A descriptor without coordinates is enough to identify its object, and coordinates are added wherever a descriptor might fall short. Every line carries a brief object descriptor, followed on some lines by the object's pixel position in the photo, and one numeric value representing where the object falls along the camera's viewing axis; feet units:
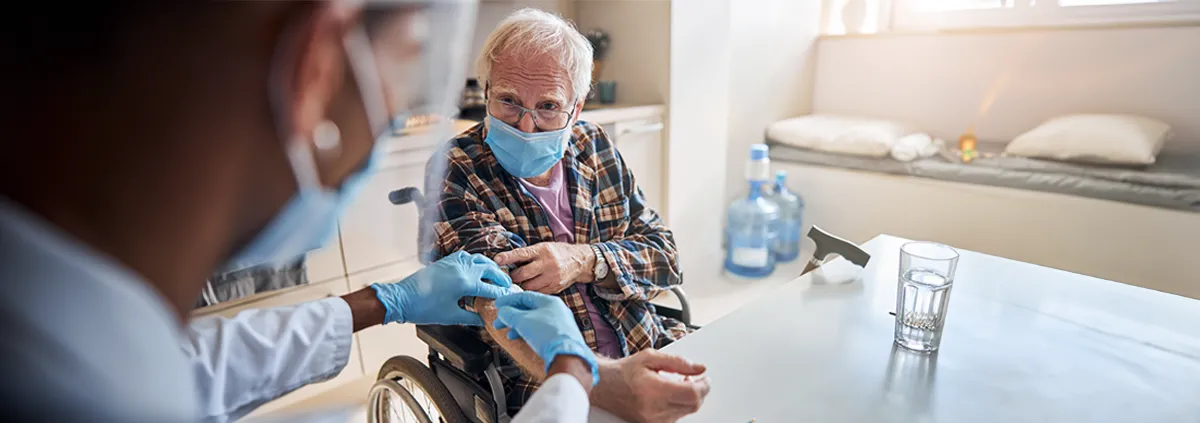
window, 8.46
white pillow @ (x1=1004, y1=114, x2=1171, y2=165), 7.43
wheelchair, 3.22
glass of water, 2.98
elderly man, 3.72
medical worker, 0.85
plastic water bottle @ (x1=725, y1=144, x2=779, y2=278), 9.55
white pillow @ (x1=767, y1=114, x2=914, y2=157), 9.29
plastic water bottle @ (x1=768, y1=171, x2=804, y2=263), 9.98
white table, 2.49
